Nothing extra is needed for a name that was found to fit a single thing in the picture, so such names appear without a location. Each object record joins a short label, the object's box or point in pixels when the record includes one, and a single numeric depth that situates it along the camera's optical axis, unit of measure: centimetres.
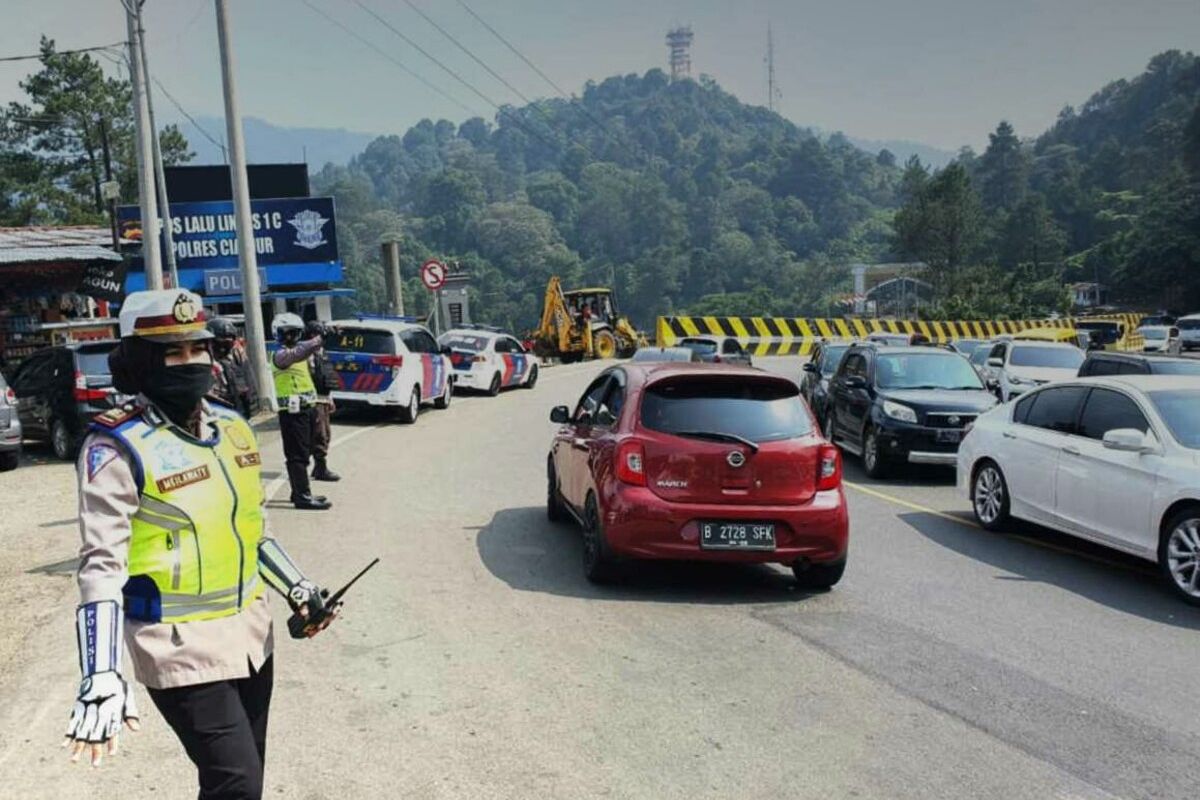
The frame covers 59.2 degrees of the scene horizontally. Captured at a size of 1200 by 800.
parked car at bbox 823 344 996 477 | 1283
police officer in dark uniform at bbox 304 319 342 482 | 1112
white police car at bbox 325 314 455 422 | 1862
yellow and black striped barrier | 3662
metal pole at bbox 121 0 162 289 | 2002
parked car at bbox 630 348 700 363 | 2123
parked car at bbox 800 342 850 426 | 1697
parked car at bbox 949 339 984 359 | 2748
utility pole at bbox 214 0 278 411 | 2017
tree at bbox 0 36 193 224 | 5303
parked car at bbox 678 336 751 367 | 2669
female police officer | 296
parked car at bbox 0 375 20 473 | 1481
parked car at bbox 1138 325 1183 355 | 4228
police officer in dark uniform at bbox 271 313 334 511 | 1054
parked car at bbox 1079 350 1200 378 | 1345
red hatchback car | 735
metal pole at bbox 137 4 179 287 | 2033
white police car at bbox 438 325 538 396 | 2517
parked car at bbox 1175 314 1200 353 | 4706
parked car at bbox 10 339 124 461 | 1510
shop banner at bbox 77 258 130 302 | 2247
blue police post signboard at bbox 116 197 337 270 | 3634
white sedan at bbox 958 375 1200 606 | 755
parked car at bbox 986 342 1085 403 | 1845
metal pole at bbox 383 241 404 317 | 3189
